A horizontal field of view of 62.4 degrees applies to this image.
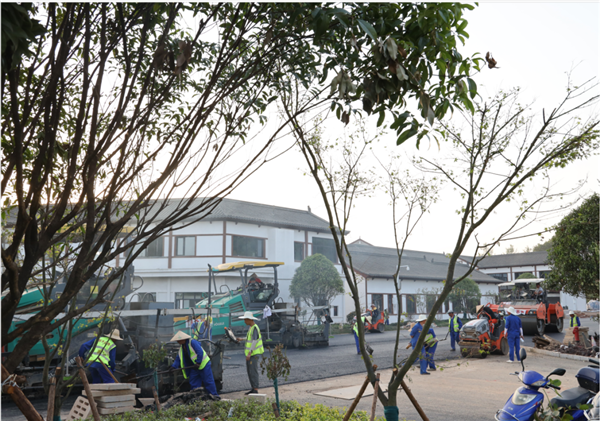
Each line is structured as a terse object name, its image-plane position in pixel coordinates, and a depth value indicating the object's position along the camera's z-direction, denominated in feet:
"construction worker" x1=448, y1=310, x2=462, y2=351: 57.41
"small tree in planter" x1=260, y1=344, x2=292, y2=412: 23.50
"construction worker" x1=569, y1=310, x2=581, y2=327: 57.16
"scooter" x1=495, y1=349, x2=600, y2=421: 18.53
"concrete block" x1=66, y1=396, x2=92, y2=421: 22.54
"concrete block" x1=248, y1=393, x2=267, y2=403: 26.89
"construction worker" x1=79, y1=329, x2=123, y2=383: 27.05
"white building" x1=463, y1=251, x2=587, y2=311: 163.88
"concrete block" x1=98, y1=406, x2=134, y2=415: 21.71
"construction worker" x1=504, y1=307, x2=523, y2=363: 45.68
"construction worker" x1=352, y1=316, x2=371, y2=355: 53.75
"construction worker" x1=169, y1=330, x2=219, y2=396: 27.63
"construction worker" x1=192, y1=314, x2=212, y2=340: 46.01
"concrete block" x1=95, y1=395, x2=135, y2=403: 21.89
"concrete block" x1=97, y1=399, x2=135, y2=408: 21.85
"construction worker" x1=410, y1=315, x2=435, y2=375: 40.98
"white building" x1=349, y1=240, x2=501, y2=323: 118.32
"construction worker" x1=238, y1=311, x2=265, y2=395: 32.71
